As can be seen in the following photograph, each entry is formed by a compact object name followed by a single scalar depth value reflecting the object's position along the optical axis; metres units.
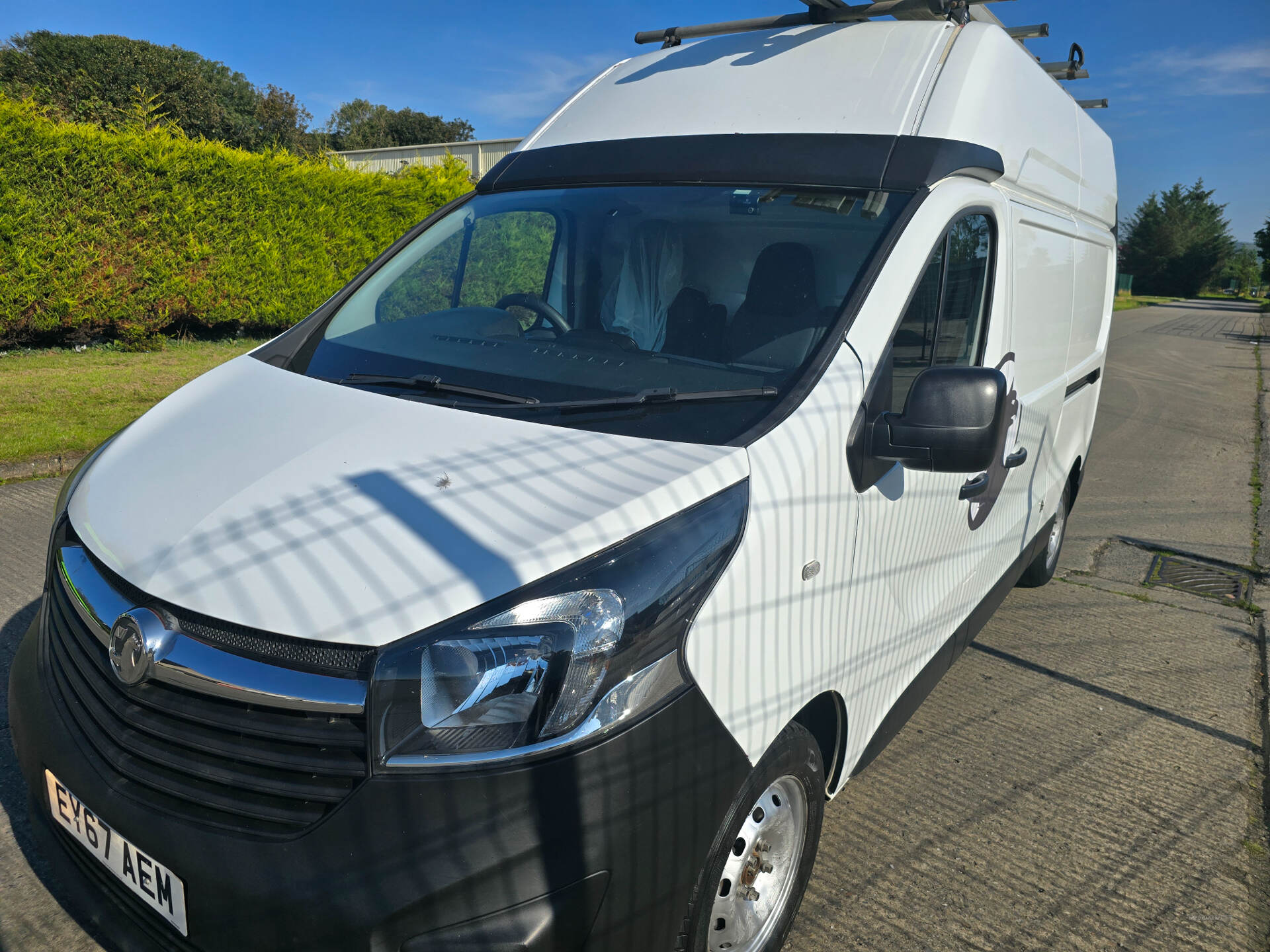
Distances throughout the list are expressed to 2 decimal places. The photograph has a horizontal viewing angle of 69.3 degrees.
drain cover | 5.43
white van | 1.54
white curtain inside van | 2.69
